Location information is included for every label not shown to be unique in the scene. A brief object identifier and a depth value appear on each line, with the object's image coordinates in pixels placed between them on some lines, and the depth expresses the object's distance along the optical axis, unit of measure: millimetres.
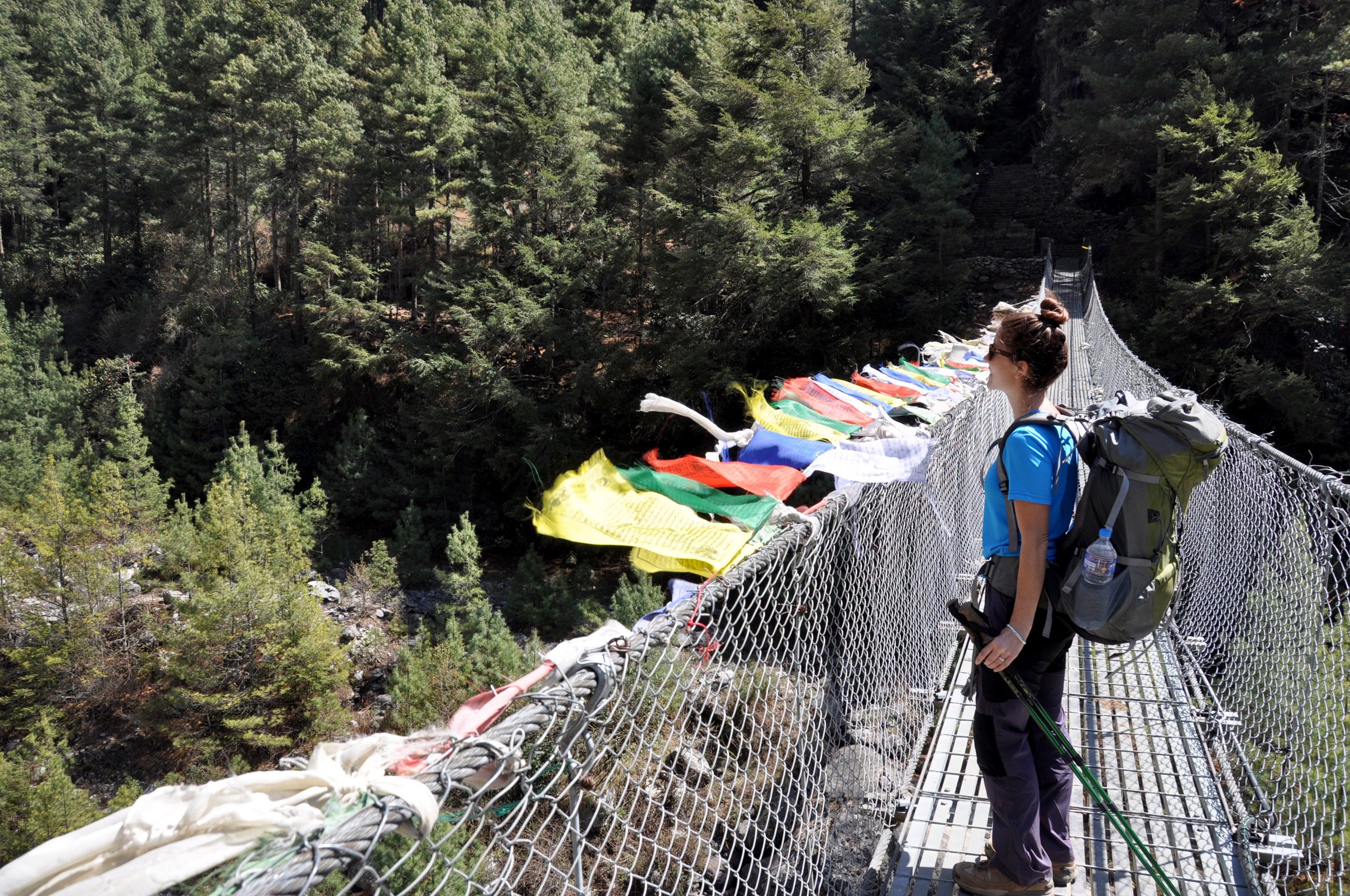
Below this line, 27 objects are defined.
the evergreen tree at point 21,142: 31609
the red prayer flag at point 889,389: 5164
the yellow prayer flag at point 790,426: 3301
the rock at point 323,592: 19578
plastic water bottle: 1865
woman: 1899
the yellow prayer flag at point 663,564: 1841
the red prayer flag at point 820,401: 3911
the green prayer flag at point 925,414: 3646
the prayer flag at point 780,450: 2783
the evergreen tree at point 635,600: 13914
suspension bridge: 1045
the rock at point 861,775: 2559
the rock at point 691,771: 9570
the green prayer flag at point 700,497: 2105
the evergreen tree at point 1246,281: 15367
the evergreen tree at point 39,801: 13414
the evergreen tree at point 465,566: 17234
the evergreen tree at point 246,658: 16719
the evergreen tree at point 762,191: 16125
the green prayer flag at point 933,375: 5695
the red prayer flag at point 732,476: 2355
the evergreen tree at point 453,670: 14883
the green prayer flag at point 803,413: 3631
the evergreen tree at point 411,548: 20422
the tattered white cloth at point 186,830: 759
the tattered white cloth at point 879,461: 2531
